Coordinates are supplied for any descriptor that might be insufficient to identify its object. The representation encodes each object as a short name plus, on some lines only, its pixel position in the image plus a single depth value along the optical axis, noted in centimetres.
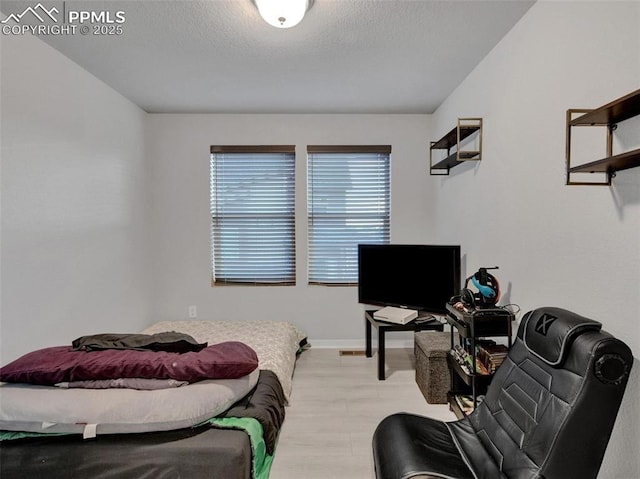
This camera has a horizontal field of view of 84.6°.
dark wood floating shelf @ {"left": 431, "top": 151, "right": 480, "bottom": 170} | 277
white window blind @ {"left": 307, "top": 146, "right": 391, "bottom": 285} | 410
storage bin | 278
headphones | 223
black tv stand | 319
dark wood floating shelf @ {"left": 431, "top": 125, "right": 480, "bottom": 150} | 277
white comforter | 274
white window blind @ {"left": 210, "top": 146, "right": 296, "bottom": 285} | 411
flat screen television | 314
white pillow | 161
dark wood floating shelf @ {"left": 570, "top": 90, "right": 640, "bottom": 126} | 123
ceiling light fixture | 189
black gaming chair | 126
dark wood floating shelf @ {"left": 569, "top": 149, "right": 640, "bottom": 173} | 124
